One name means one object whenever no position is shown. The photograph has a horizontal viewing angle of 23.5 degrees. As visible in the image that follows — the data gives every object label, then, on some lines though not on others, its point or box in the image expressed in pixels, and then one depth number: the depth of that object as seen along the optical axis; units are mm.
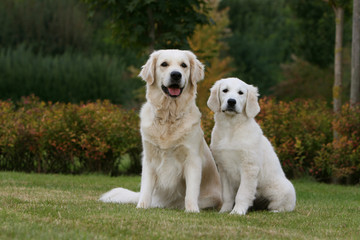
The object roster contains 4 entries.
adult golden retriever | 8822
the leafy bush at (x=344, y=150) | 15497
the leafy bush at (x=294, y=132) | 16348
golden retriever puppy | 8762
